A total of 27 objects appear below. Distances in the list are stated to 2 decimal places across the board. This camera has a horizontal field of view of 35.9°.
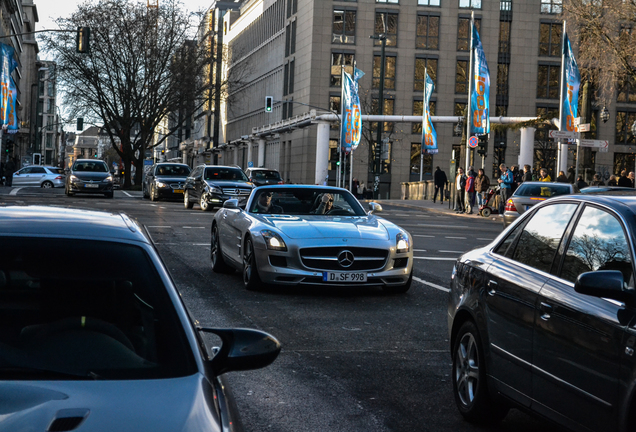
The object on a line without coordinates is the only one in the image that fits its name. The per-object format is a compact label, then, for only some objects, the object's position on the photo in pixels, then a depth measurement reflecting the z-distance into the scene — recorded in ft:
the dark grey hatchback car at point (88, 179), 132.05
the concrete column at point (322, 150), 224.53
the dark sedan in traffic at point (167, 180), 131.75
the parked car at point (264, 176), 143.23
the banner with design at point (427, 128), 161.07
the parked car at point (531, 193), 93.97
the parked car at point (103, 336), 9.00
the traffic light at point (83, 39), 108.47
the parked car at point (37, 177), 194.08
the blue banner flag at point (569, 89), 112.88
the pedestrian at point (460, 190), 129.92
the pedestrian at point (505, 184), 118.42
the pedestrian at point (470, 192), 128.16
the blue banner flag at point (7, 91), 148.05
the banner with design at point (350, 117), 164.25
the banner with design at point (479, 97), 126.11
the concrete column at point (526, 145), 191.21
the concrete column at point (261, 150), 301.67
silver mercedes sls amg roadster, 35.96
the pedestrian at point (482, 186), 123.44
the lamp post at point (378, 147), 184.16
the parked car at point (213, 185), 106.63
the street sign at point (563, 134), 106.09
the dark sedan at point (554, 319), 13.21
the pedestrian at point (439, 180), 169.48
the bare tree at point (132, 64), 200.13
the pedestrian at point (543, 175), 112.47
